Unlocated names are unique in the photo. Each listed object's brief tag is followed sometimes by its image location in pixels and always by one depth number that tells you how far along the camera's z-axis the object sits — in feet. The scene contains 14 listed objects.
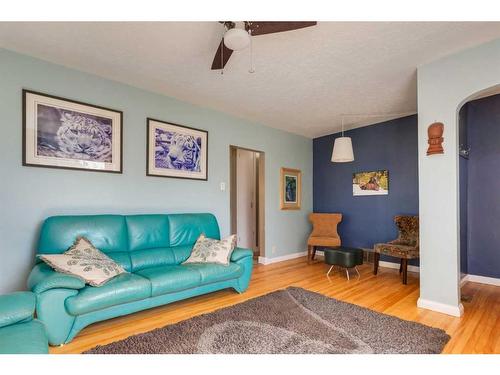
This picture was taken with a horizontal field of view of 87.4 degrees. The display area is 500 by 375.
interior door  18.16
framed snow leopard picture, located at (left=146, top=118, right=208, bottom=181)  11.21
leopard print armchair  11.60
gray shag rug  6.30
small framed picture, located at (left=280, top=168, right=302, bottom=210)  16.81
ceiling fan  5.58
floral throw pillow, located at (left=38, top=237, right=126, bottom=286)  7.11
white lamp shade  12.00
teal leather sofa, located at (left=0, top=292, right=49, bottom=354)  4.08
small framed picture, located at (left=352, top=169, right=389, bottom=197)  15.08
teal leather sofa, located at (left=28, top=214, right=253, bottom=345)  6.57
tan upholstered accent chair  15.47
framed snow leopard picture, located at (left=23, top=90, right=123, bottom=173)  8.43
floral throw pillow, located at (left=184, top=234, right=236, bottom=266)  10.01
